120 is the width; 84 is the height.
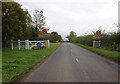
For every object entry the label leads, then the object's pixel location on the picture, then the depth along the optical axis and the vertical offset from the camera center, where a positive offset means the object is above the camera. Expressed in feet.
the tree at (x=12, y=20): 63.87 +11.11
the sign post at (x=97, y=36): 83.23 +2.84
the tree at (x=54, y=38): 322.18 +6.19
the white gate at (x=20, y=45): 76.07 -3.09
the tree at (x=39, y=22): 134.00 +20.59
